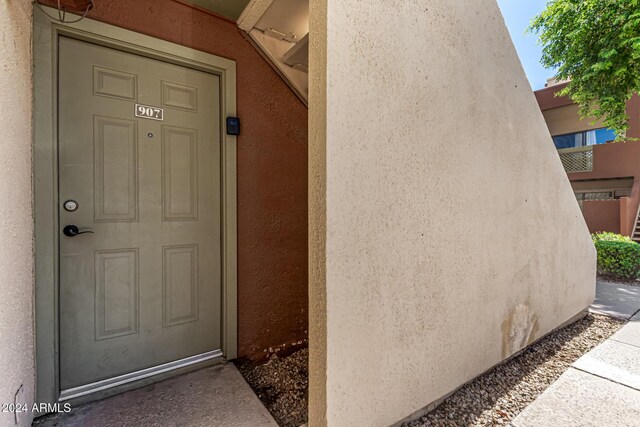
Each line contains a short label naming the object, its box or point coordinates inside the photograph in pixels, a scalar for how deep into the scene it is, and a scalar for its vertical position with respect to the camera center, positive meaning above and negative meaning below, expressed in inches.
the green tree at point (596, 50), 199.2 +127.4
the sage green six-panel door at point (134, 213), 69.5 +0.7
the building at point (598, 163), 319.7 +64.3
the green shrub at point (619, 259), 197.9 -34.4
